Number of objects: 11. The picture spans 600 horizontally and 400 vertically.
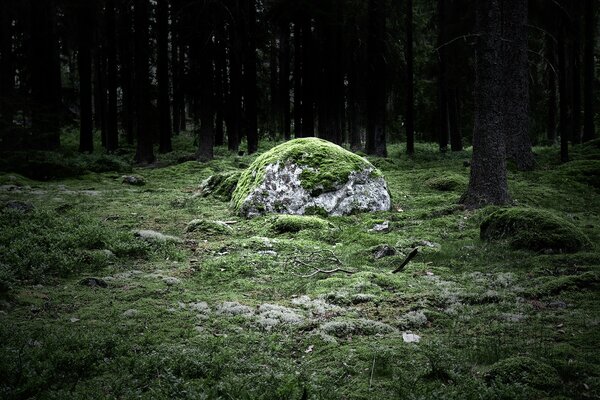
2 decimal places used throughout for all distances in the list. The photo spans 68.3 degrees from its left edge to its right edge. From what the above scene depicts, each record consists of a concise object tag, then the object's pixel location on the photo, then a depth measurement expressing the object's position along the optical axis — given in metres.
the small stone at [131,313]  5.38
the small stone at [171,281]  6.80
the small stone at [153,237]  8.77
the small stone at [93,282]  6.45
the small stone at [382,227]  10.10
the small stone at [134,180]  16.27
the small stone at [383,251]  8.36
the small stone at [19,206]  9.78
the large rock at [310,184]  11.38
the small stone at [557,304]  5.63
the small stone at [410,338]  4.96
